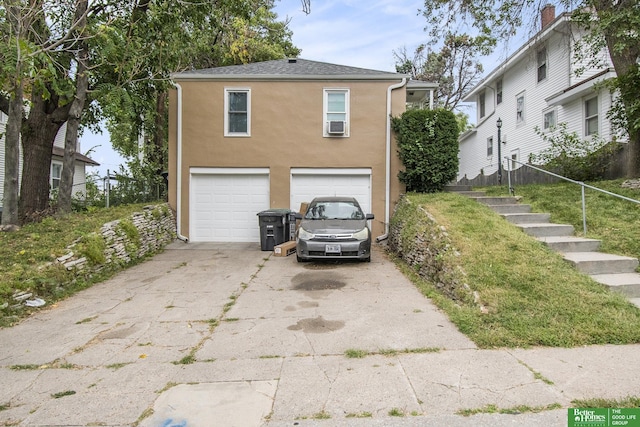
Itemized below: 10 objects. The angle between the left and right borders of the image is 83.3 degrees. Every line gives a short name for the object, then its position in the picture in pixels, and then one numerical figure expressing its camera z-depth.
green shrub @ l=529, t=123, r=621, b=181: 10.29
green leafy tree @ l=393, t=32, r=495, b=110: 25.48
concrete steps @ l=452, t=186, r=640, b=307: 4.99
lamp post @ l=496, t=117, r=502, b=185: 11.43
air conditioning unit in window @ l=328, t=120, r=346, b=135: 11.10
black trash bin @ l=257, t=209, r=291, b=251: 9.86
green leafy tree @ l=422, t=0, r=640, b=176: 7.84
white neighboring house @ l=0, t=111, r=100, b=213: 16.81
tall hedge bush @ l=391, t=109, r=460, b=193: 10.27
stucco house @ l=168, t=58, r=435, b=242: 11.20
